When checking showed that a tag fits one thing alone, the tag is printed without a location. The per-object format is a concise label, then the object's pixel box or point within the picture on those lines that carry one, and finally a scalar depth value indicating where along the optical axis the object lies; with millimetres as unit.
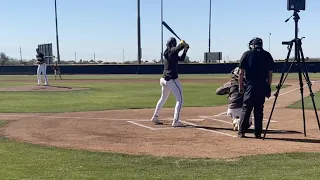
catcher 9938
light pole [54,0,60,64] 65250
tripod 8609
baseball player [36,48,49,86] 24336
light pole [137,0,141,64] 64075
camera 8500
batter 10203
